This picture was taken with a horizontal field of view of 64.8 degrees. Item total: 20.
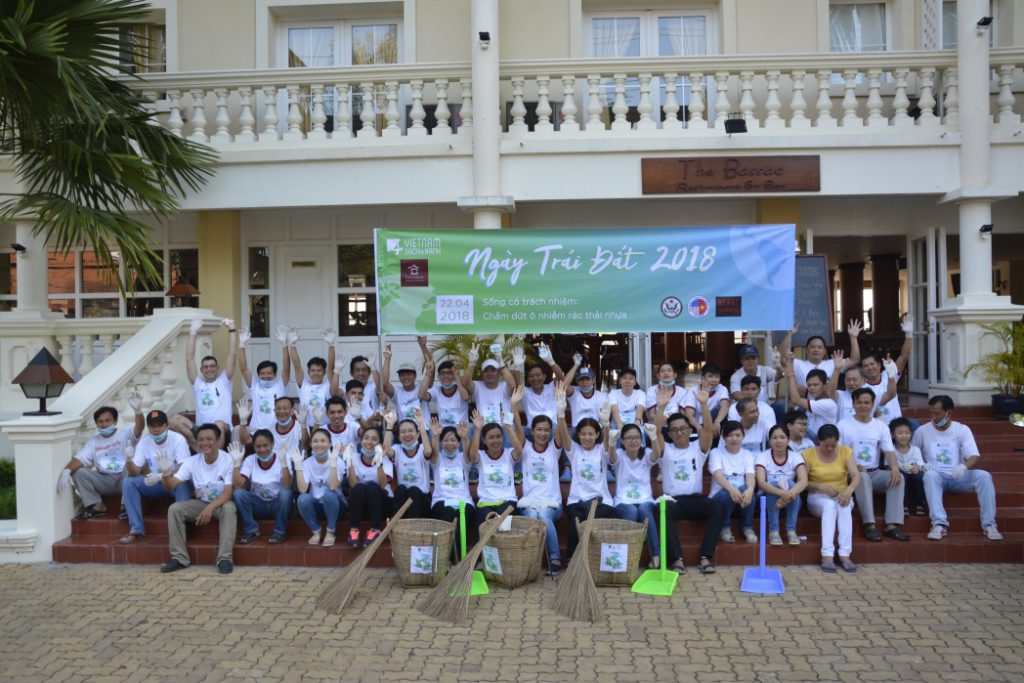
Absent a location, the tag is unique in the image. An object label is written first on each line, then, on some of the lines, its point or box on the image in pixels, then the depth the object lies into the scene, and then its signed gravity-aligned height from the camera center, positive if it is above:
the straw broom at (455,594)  5.65 -1.74
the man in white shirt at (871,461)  6.88 -1.01
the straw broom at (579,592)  5.63 -1.73
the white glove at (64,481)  7.25 -1.12
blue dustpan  6.10 -1.79
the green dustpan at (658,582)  6.14 -1.82
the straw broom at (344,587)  5.85 -1.73
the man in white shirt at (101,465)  7.39 -1.01
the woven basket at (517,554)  6.18 -1.57
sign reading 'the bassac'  9.39 +2.01
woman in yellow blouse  6.58 -1.19
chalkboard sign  9.87 +0.59
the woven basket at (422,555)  6.19 -1.57
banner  7.79 +0.67
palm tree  7.20 +2.30
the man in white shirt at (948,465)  6.87 -1.07
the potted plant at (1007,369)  8.62 -0.28
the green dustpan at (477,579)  6.13 -1.77
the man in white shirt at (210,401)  7.96 -0.47
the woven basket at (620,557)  6.16 -1.56
